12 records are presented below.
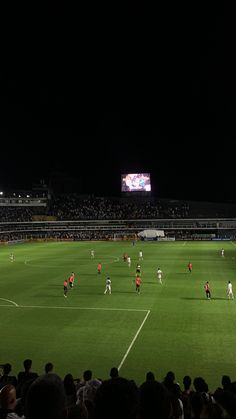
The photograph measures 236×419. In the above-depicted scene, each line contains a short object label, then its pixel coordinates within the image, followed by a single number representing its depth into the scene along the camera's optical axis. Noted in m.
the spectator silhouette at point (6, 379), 9.53
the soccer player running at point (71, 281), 33.78
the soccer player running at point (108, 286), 31.16
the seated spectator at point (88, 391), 7.10
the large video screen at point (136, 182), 113.00
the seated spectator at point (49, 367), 11.51
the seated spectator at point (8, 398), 4.69
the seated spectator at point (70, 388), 7.69
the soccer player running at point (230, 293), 28.61
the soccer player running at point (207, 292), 28.65
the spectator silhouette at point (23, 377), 9.63
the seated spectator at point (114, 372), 10.23
